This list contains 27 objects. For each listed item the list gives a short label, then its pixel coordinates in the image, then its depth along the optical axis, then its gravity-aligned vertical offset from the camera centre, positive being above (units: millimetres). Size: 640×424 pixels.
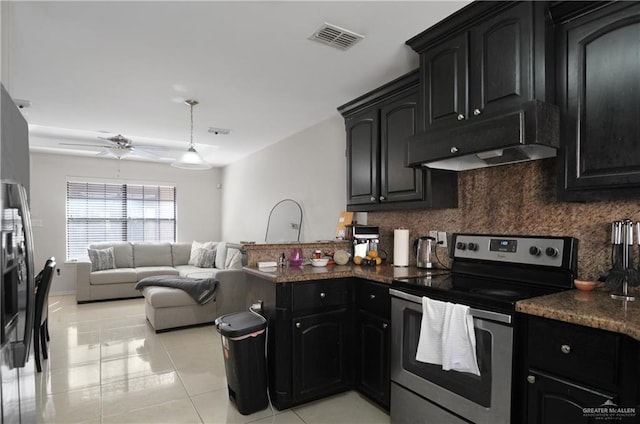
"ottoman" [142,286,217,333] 4230 -1213
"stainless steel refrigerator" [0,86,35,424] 1256 -254
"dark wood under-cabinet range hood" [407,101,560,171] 1782 +394
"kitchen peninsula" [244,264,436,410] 2480 -856
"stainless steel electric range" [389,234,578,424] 1693 -538
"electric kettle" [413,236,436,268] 2832 -315
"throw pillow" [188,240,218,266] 6515 -733
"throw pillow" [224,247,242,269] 4928 -702
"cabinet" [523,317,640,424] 1312 -630
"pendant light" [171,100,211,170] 3979 +554
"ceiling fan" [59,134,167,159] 4828 +875
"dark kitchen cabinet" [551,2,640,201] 1603 +535
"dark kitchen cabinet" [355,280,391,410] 2438 -921
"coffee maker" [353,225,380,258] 3207 -255
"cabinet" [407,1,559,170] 1817 +694
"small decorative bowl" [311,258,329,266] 3006 -431
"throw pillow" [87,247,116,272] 6215 -869
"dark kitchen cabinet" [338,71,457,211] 2703 +460
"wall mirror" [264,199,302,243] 4938 -170
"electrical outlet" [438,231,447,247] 2813 -205
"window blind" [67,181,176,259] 6877 -88
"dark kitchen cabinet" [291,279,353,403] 2520 -922
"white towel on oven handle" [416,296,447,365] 1908 -656
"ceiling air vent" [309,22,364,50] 2338 +1178
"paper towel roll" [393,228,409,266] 3004 -310
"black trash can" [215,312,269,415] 2434 -1030
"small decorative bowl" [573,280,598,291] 1837 -374
